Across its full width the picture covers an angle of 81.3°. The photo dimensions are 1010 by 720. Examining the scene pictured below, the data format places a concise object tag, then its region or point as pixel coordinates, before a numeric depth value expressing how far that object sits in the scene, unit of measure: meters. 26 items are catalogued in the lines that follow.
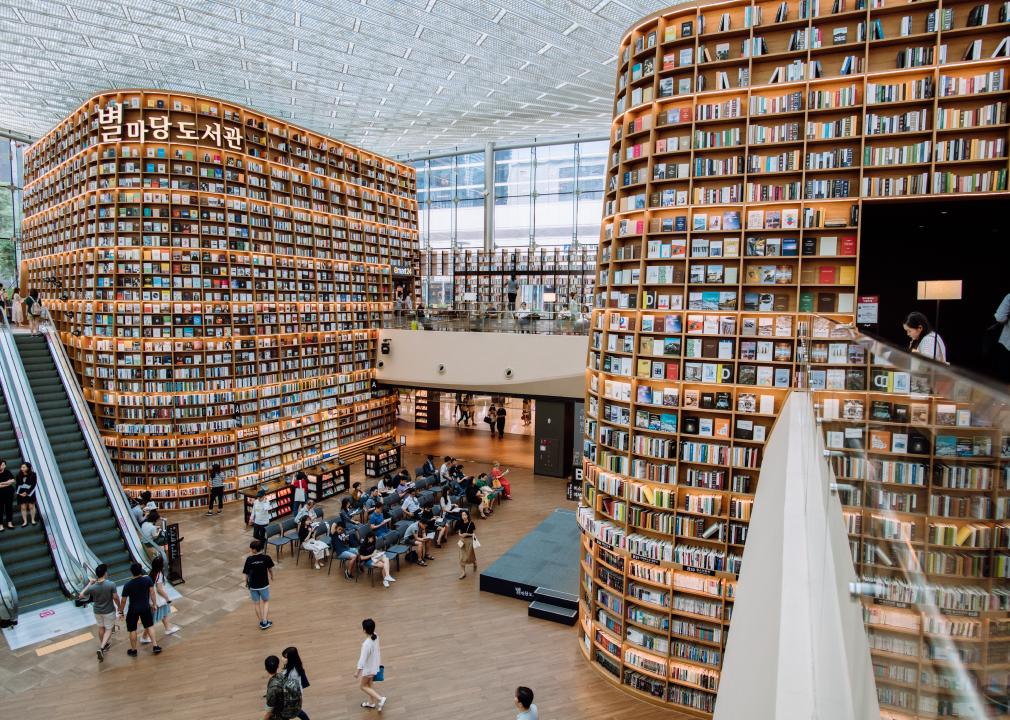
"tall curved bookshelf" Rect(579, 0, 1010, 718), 5.40
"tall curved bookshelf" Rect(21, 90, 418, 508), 11.38
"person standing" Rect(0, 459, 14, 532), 8.13
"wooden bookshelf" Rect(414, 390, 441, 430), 19.22
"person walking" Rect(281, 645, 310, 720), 5.09
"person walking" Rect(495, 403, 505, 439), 18.64
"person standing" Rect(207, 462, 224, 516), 11.46
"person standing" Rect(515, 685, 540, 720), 4.55
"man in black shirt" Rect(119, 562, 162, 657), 6.57
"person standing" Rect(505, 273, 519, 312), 18.28
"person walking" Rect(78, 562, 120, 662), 6.50
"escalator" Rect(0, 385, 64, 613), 7.67
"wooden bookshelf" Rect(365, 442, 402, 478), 13.98
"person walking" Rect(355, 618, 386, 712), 5.81
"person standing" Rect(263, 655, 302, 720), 4.94
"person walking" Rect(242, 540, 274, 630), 7.18
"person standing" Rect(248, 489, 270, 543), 9.46
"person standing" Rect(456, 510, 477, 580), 8.86
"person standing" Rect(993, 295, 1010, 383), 4.51
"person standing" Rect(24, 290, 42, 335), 11.70
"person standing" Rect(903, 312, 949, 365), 3.65
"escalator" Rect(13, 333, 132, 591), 8.62
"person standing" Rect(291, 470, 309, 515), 11.07
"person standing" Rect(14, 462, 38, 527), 8.30
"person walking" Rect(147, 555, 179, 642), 7.15
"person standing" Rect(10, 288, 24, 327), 12.59
